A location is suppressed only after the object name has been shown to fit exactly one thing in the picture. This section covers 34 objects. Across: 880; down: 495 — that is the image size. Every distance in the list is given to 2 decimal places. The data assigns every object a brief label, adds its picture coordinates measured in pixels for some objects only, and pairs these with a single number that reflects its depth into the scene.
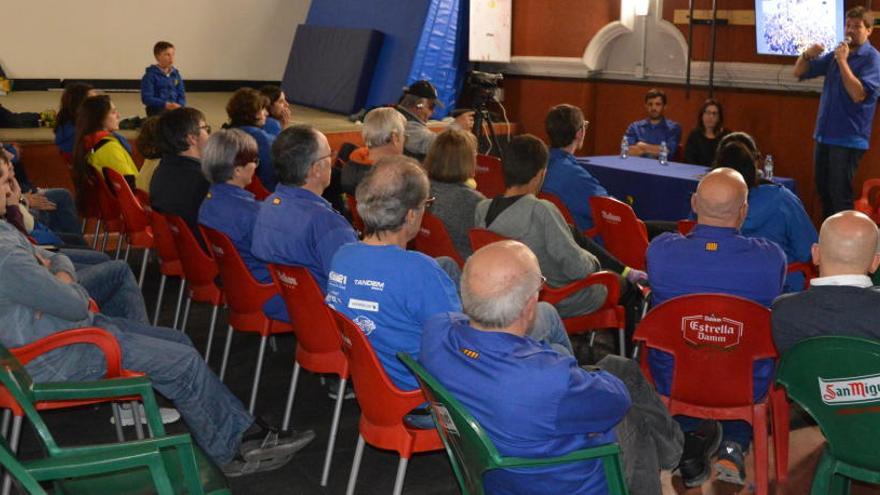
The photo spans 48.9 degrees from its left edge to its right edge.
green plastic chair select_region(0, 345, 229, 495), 2.20
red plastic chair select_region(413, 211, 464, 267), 4.28
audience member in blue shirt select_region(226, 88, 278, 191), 6.28
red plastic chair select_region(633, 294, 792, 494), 2.89
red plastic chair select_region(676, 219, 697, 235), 4.55
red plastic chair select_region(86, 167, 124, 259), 5.75
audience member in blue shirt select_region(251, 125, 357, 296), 3.63
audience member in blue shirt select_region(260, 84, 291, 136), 7.10
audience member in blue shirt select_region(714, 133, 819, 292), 4.12
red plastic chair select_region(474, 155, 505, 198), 6.44
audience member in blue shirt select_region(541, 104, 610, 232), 5.07
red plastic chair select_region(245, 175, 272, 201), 5.96
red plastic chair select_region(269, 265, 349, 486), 3.32
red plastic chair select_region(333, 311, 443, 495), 2.78
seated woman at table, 7.52
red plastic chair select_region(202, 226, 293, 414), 3.83
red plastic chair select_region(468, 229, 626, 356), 3.85
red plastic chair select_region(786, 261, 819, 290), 4.02
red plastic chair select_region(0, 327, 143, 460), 2.95
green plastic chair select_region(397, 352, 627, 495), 2.11
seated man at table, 7.97
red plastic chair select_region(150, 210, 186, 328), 4.64
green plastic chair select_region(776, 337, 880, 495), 2.39
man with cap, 6.30
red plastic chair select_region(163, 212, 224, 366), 4.22
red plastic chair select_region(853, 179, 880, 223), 5.74
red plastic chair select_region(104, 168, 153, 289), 5.18
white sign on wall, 10.34
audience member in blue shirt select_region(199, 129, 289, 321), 4.06
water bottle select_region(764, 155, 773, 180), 5.68
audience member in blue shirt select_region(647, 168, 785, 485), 3.15
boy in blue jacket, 9.52
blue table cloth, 6.06
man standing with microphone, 6.70
